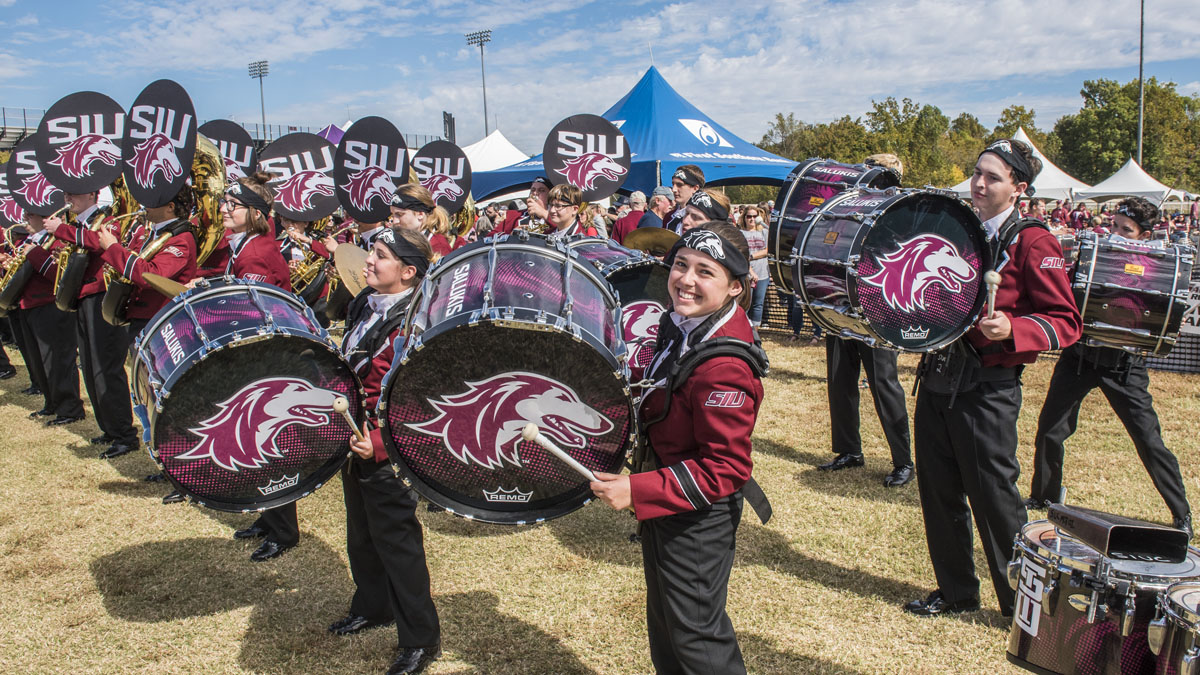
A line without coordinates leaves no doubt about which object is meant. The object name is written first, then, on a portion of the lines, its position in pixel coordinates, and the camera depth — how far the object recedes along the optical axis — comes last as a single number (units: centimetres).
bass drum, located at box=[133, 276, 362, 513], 284
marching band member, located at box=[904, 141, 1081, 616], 343
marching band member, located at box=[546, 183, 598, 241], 667
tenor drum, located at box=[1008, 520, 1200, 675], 212
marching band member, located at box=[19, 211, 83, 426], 809
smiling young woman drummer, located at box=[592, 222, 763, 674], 238
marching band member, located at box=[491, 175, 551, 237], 765
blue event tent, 1616
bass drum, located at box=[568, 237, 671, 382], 414
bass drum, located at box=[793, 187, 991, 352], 329
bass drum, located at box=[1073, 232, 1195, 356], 418
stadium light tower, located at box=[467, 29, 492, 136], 5038
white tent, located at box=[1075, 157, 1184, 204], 2967
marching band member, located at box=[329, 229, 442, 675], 331
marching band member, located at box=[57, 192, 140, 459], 682
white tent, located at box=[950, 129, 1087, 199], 3114
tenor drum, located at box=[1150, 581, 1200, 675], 187
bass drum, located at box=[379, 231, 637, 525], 208
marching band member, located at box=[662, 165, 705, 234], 658
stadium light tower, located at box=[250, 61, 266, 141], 6128
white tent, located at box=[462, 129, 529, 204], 2414
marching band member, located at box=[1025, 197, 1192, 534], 492
